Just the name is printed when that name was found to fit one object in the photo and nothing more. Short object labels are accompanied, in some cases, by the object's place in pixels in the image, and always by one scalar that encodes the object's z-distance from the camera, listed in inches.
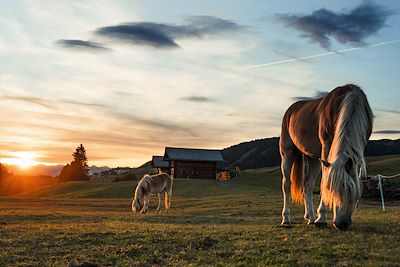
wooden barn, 3257.9
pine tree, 4367.6
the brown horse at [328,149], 350.3
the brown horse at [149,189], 1146.7
